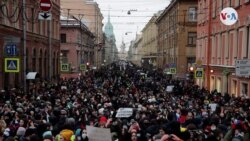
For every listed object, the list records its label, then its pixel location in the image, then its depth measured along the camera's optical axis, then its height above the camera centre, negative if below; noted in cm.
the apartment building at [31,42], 2566 +97
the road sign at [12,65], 1989 -37
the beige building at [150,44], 8700 +262
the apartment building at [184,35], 4969 +225
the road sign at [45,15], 2356 +210
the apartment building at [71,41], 5812 +190
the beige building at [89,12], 8119 +795
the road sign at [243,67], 1437 -36
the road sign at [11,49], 2130 +31
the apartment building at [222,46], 2558 +68
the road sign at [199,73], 2947 -110
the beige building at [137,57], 14162 -36
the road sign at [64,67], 3584 -84
